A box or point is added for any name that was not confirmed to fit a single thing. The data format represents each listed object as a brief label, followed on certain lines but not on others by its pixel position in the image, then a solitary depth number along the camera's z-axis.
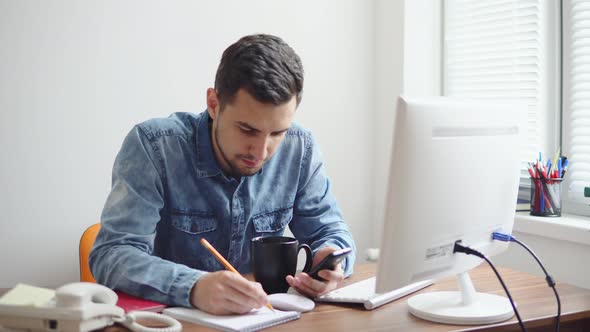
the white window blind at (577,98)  2.17
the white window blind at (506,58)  2.31
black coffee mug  1.35
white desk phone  1.04
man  1.31
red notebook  1.24
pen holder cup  2.11
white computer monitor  1.09
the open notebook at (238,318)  1.13
